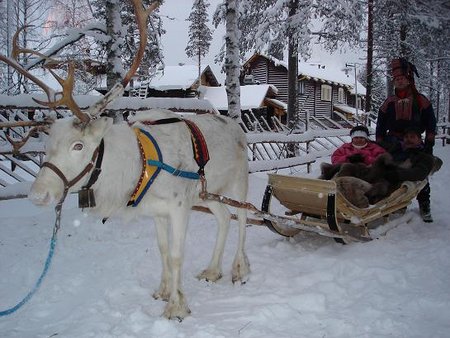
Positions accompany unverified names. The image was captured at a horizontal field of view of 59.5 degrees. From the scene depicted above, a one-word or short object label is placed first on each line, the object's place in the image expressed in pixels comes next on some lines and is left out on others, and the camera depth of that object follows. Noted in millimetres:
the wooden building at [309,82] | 34125
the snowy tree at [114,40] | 7789
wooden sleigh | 4211
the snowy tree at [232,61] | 9617
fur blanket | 4707
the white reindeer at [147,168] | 2791
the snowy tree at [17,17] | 18125
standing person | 5473
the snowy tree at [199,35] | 45219
